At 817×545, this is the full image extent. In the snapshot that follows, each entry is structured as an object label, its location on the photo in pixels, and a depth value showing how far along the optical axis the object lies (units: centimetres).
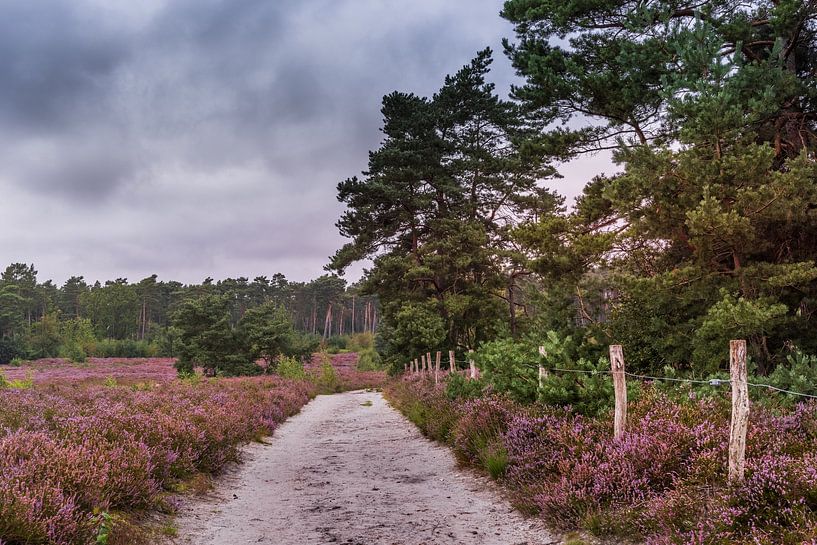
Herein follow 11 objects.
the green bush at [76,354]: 5775
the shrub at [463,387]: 1302
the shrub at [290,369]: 3547
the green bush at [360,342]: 8337
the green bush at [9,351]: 6012
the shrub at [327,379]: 3553
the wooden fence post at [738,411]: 489
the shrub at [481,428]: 888
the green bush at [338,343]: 8596
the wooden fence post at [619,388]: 671
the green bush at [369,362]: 5297
